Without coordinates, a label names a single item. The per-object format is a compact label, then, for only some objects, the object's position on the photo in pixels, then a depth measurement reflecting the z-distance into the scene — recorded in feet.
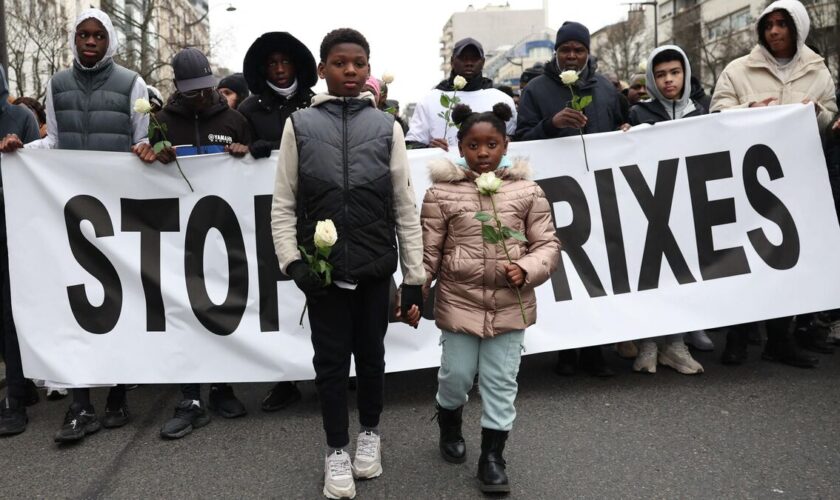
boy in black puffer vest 9.65
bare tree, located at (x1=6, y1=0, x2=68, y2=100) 72.95
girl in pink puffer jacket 10.13
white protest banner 13.34
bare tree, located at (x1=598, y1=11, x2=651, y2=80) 171.67
